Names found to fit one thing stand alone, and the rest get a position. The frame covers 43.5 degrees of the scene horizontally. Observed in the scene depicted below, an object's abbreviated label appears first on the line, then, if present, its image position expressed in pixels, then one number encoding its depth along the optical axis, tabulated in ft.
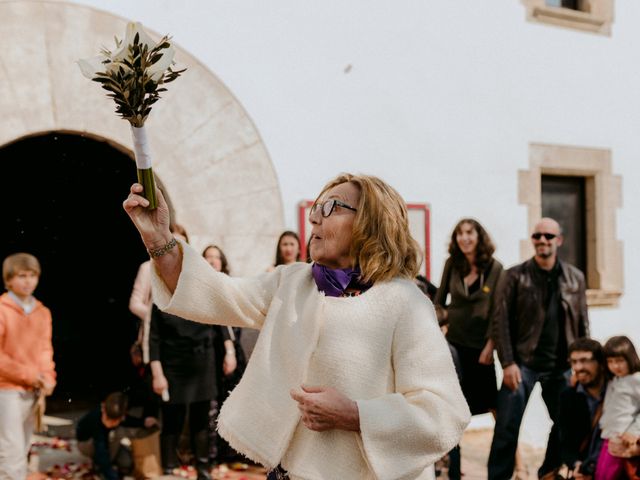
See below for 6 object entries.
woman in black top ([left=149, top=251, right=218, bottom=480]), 16.92
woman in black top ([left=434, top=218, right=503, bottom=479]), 17.20
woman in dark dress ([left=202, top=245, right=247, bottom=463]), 17.70
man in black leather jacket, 16.70
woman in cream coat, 6.67
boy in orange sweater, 15.48
